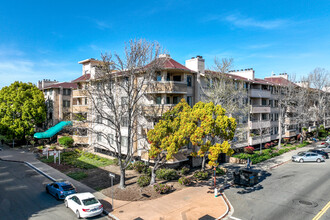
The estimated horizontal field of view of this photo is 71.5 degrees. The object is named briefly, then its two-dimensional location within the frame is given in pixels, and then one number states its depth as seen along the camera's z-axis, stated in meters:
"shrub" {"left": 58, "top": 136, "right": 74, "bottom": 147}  38.57
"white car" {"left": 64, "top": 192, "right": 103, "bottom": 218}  16.22
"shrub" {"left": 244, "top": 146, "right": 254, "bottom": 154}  36.75
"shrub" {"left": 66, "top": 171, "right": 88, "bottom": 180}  25.54
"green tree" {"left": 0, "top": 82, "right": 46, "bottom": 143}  40.69
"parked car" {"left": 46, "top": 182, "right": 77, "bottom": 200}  19.50
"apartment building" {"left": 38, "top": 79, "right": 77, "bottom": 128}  48.03
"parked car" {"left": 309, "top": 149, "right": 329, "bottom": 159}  35.81
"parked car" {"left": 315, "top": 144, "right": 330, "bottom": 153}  40.49
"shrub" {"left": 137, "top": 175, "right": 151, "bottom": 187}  22.16
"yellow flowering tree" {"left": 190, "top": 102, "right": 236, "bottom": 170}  20.11
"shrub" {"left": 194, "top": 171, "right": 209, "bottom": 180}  24.33
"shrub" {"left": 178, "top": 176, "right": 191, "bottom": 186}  23.02
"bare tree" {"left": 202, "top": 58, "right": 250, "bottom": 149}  28.53
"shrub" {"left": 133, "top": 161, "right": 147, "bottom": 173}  26.72
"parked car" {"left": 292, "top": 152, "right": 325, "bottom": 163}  33.42
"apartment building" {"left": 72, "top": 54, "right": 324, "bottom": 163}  27.17
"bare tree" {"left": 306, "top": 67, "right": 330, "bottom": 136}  50.26
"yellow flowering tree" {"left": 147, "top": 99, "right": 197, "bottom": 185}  20.52
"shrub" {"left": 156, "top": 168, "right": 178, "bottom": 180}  24.20
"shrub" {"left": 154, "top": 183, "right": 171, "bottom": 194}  20.84
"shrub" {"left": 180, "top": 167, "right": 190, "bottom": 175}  26.07
